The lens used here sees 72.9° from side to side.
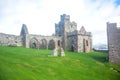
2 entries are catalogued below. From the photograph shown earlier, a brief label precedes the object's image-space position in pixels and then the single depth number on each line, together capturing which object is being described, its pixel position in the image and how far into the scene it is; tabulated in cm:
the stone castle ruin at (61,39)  2356
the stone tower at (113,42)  1814
